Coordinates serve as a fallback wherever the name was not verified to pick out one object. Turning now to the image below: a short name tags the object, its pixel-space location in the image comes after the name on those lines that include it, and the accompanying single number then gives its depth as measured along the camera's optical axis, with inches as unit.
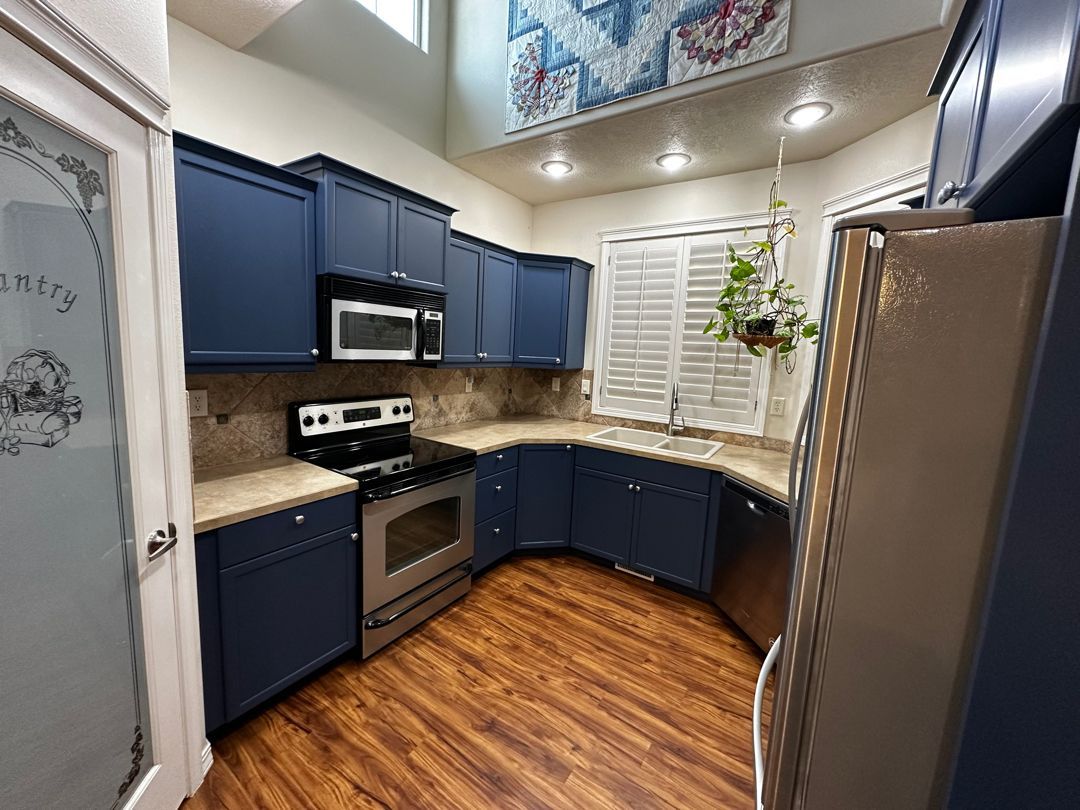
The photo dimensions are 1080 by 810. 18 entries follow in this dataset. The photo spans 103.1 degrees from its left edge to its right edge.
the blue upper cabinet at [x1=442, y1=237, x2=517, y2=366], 105.9
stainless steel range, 76.1
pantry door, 32.9
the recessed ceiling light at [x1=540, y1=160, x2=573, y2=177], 109.9
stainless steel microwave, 76.5
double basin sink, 114.3
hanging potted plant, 82.4
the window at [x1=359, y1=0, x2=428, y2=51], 102.5
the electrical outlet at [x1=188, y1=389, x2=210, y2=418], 71.9
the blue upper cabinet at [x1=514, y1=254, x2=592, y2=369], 125.6
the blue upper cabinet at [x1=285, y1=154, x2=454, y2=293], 73.9
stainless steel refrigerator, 24.5
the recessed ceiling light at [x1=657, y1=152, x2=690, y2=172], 101.4
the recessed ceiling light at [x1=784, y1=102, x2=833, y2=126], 77.7
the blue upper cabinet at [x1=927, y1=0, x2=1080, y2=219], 20.8
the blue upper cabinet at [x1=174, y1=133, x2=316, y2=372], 60.5
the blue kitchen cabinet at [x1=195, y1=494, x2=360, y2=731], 57.5
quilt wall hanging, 70.5
